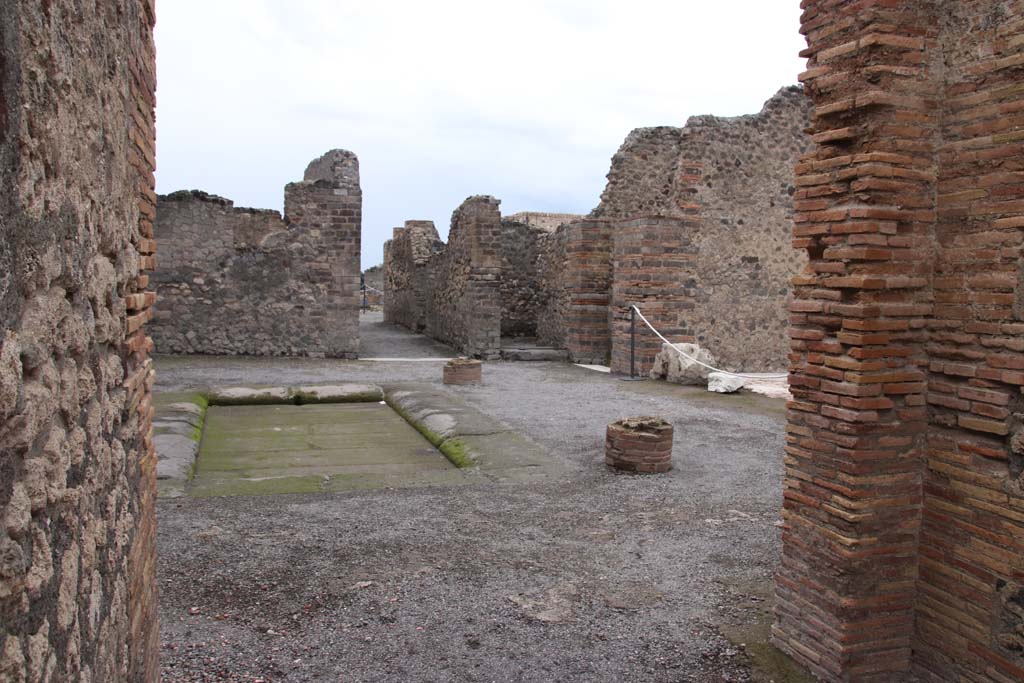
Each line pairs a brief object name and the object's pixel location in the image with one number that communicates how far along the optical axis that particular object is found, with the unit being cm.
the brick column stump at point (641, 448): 633
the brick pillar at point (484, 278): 1491
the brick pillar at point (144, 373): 252
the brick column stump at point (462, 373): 1151
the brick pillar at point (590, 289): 1398
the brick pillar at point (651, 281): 1219
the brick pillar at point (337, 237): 1427
